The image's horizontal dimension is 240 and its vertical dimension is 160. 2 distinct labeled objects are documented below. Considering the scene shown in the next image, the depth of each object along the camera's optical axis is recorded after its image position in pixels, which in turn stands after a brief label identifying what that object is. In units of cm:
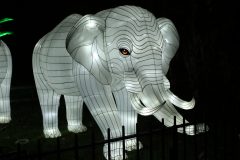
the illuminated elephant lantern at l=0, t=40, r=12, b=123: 830
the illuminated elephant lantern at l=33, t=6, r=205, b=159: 496
